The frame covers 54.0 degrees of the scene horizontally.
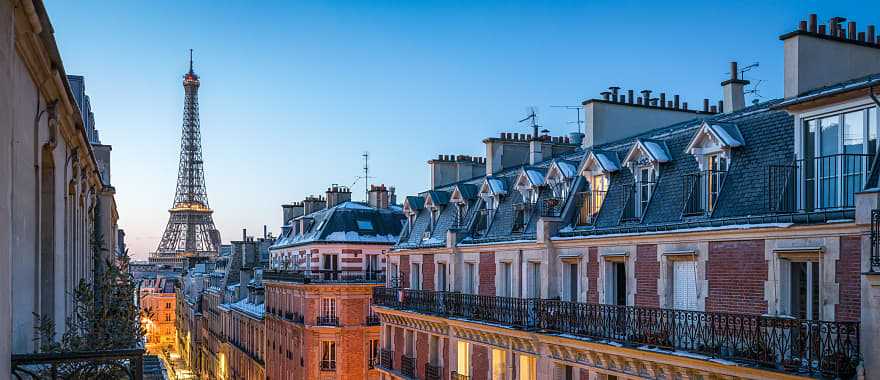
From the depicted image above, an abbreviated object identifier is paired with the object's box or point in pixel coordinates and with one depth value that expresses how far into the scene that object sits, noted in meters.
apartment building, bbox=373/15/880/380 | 16.16
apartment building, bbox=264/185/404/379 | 50.53
